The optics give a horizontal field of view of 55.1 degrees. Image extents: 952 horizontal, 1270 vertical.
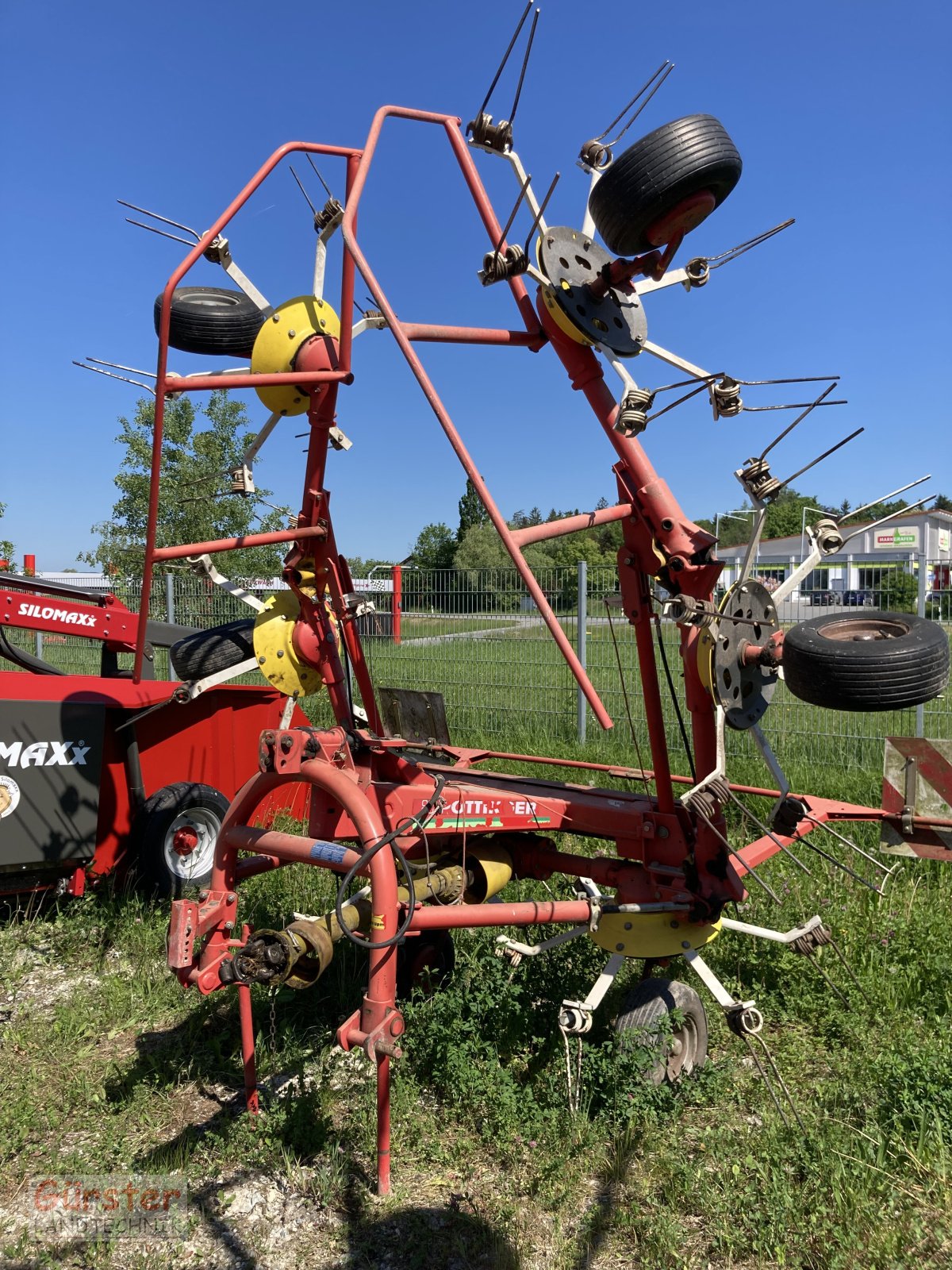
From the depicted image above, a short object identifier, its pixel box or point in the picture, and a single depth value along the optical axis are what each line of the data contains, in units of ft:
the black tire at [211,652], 15.57
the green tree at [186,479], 55.47
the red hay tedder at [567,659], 9.97
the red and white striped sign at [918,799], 13.46
